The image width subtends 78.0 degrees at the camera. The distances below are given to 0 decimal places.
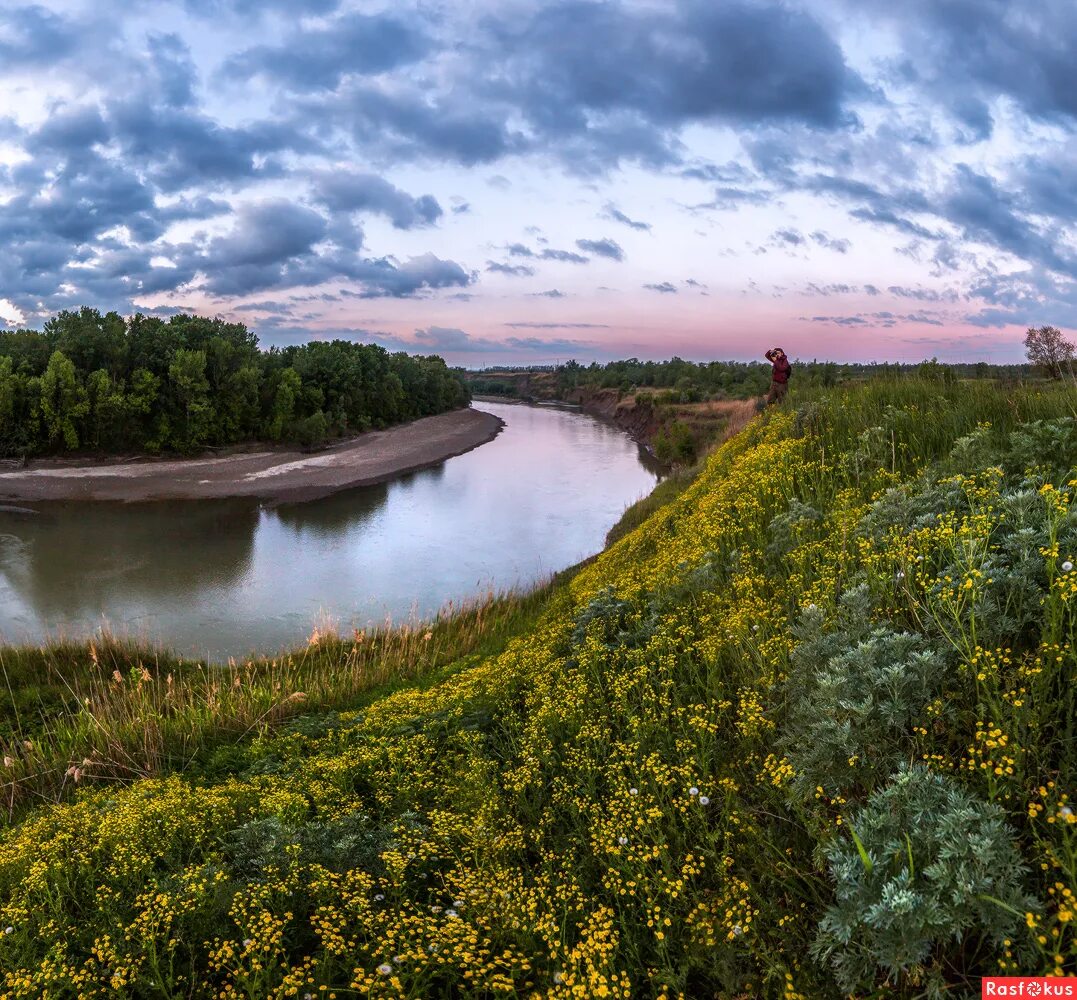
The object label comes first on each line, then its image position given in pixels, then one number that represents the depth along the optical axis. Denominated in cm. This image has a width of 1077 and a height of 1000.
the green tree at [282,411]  5506
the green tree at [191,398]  4903
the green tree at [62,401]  4434
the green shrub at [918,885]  216
